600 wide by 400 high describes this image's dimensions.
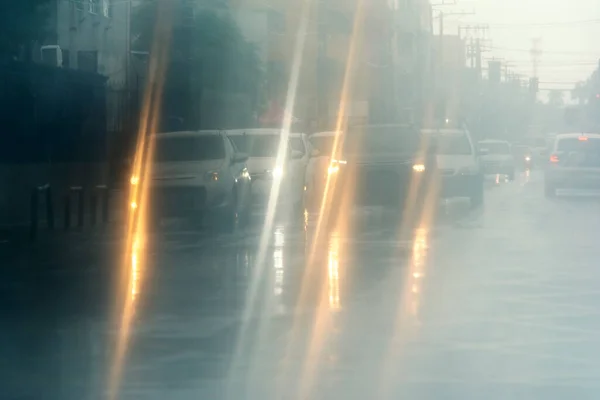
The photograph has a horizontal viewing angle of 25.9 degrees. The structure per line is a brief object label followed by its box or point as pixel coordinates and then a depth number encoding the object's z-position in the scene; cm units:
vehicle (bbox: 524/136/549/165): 8619
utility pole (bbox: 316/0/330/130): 6510
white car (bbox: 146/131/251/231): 2422
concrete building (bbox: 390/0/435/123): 8681
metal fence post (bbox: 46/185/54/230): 2455
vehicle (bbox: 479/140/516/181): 5547
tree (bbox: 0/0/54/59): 2387
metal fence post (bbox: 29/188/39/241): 2217
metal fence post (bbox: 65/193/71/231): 2477
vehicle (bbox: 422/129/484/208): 3161
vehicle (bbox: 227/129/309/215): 2875
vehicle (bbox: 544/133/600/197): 3459
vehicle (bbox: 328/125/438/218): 2762
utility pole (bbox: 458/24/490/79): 12638
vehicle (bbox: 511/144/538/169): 7925
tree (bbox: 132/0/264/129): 4516
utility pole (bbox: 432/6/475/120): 8925
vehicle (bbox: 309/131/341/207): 3028
